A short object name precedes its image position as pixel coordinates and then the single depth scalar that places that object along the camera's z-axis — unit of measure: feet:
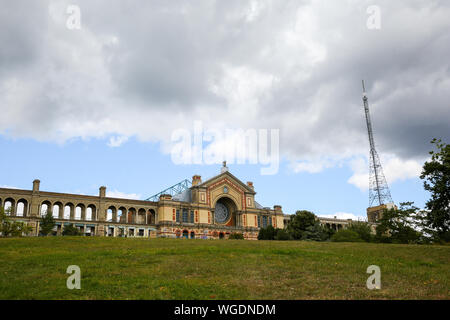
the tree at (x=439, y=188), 99.50
